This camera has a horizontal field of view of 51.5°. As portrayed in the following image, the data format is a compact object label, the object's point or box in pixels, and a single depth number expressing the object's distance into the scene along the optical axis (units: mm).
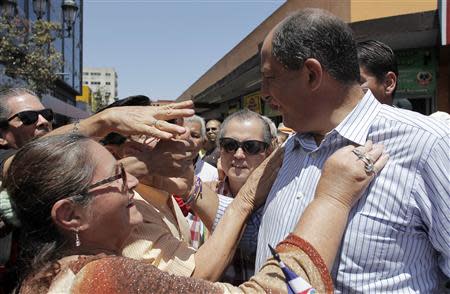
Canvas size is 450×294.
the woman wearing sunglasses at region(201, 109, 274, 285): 3465
